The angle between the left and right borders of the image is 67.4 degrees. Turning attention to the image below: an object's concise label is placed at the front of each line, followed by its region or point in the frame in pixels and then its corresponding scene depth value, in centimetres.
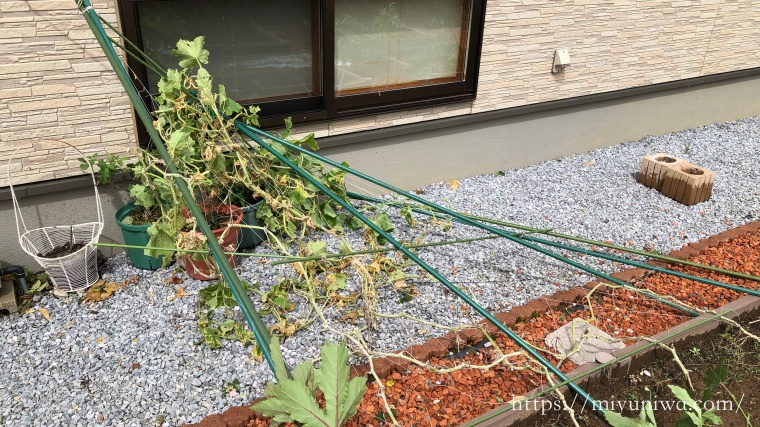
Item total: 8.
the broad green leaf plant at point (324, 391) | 184
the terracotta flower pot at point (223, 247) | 331
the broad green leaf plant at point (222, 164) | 325
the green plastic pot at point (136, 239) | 344
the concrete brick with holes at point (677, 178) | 472
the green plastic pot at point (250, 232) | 372
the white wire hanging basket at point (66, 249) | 321
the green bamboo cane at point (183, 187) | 216
